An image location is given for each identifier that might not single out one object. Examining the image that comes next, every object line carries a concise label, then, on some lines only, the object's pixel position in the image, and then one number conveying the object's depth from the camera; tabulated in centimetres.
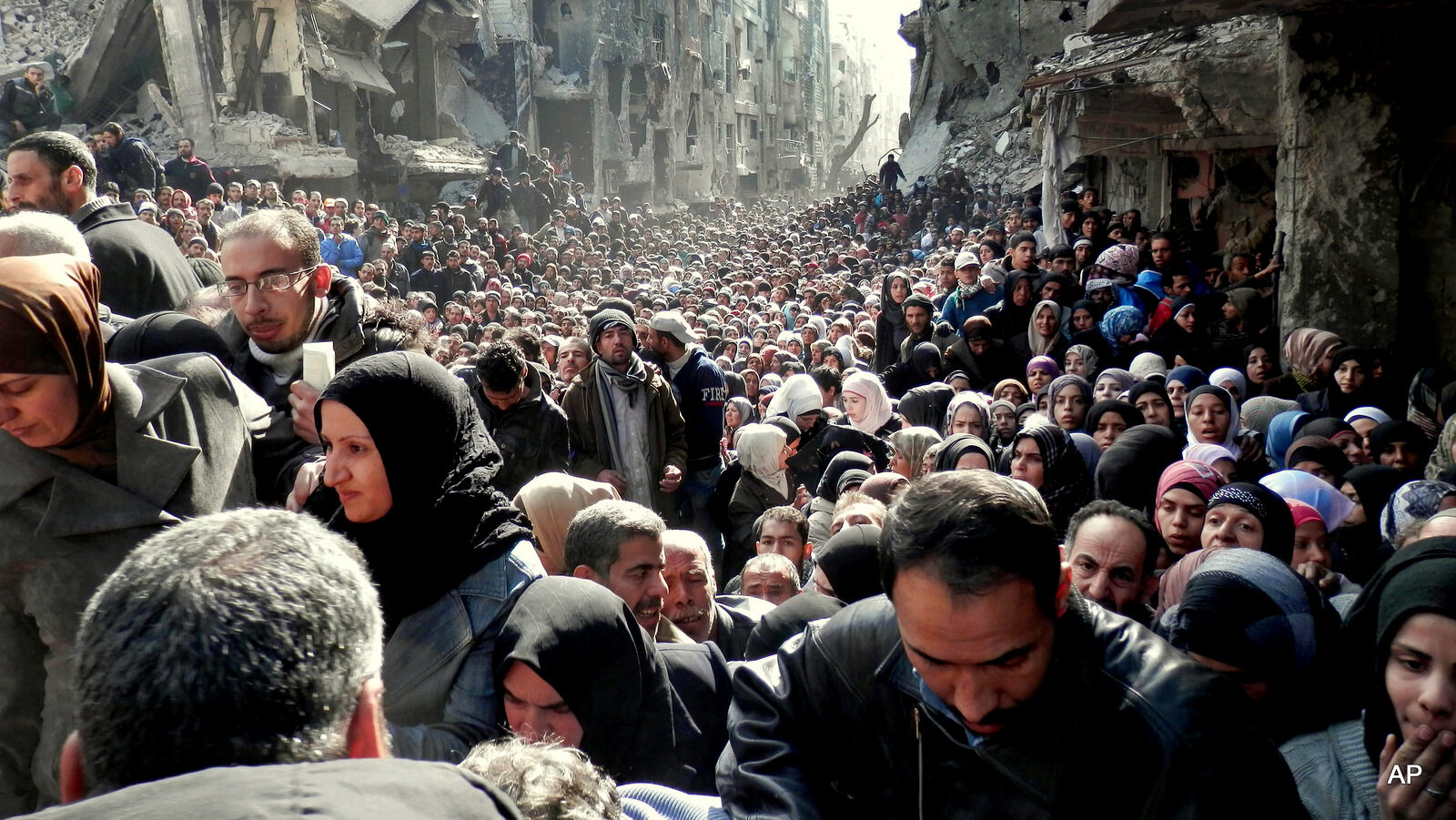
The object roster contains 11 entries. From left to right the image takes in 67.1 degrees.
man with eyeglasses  286
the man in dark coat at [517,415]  548
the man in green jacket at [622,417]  621
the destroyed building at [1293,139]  718
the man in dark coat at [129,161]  1358
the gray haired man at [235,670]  104
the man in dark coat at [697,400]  676
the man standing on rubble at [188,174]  1570
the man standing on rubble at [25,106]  1516
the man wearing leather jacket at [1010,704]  167
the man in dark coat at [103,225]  340
